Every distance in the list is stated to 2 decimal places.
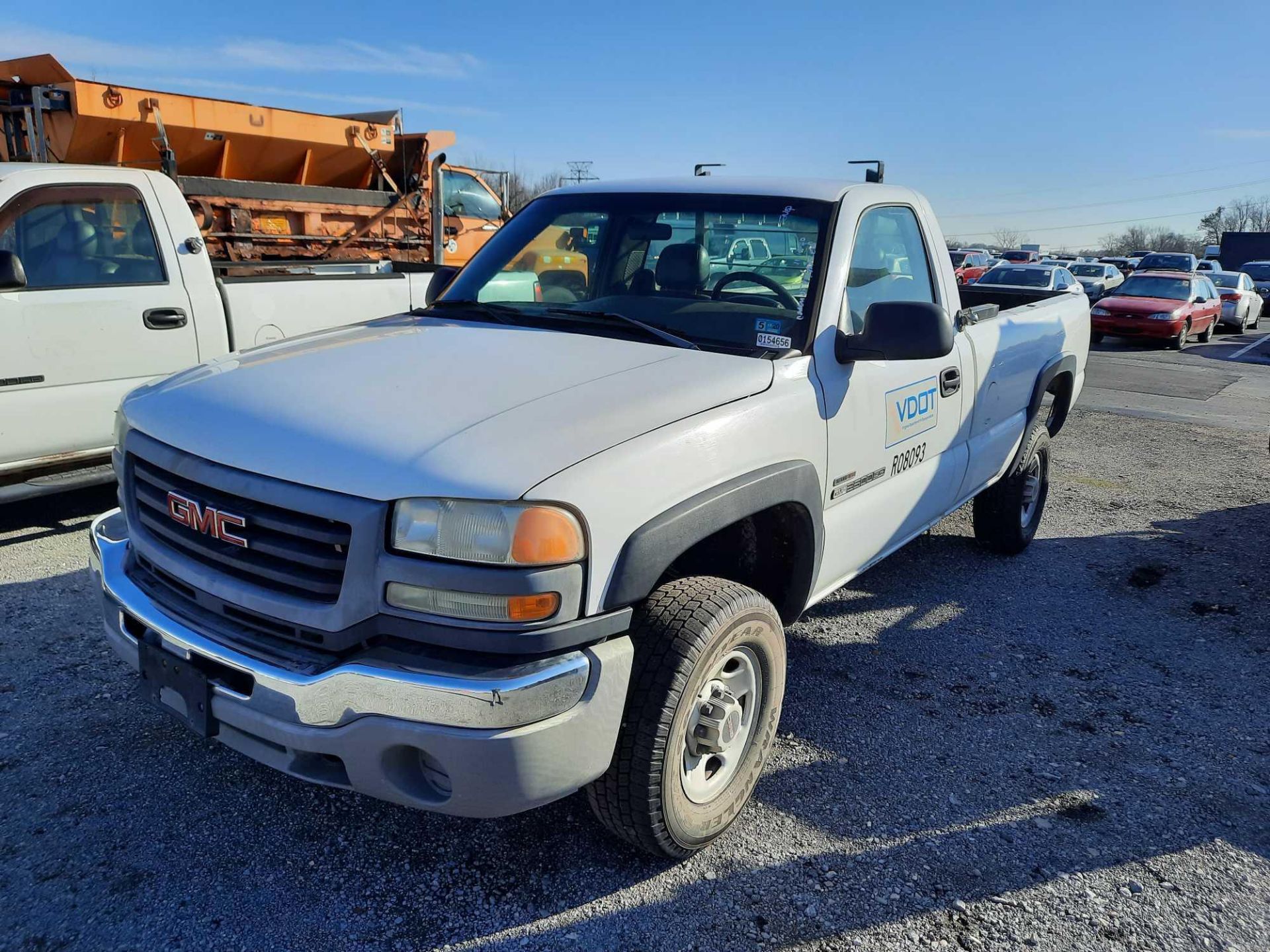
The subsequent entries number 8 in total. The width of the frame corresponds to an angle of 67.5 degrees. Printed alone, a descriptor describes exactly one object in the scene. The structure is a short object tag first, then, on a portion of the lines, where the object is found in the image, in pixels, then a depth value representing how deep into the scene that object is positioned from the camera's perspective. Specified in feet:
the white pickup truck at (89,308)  15.96
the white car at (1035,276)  62.29
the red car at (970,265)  104.87
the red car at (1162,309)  60.18
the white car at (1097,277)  112.68
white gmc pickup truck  7.02
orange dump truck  28.84
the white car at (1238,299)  73.44
